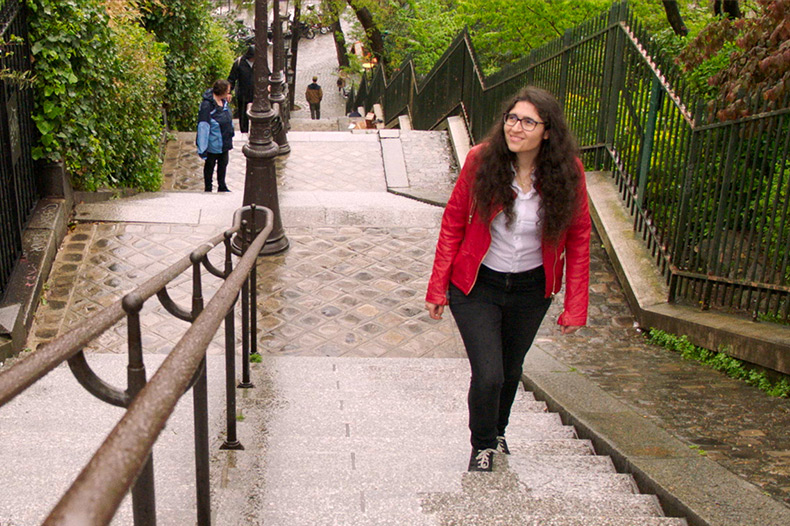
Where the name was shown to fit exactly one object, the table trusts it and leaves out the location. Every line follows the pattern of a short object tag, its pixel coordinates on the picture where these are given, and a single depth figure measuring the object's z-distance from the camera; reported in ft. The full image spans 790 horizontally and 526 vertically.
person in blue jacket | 33.68
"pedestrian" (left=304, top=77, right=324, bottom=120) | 90.94
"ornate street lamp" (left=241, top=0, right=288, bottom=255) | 25.75
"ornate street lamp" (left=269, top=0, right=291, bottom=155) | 40.57
